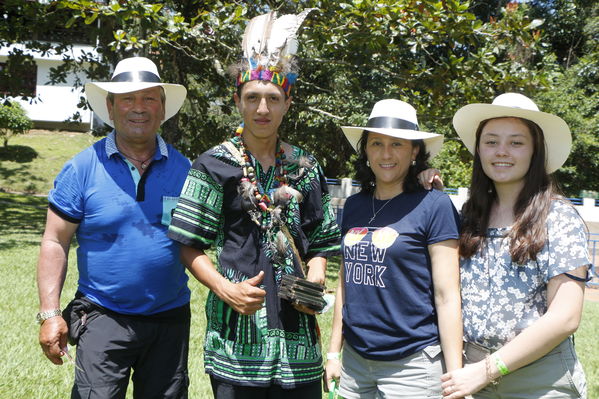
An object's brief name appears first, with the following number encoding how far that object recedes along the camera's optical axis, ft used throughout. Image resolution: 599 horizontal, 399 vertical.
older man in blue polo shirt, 9.39
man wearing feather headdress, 8.50
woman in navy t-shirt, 8.33
